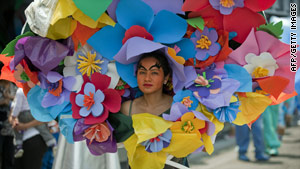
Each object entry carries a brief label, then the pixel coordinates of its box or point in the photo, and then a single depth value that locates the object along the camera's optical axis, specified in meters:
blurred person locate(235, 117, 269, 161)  6.75
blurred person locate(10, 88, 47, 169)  4.46
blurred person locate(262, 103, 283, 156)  7.16
